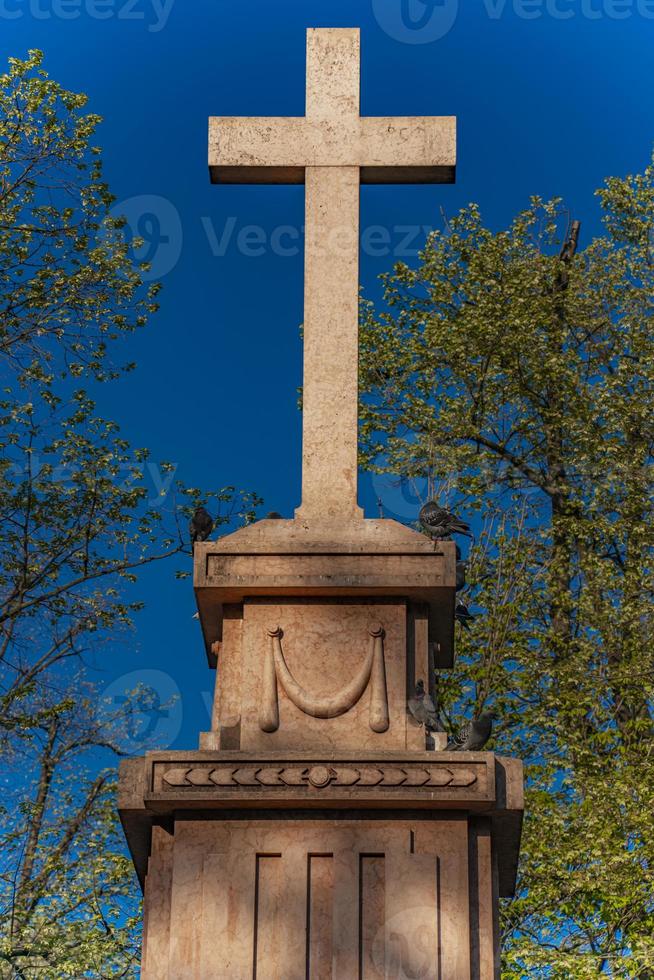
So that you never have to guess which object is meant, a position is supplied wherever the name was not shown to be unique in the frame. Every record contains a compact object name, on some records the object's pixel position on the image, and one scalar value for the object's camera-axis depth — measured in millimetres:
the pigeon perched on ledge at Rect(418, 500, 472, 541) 10219
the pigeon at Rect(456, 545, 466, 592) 9992
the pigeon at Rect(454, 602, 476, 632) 10352
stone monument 9086
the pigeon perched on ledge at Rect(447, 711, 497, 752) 9820
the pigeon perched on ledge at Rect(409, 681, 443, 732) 9578
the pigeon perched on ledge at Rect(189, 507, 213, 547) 10266
